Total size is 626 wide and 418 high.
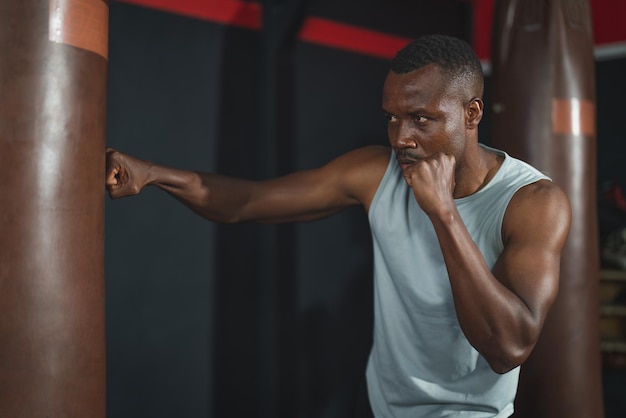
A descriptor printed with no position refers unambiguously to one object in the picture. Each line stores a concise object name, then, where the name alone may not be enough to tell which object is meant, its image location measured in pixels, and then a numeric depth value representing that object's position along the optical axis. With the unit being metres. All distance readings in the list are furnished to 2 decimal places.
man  2.82
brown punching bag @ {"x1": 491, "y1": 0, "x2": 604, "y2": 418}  3.48
